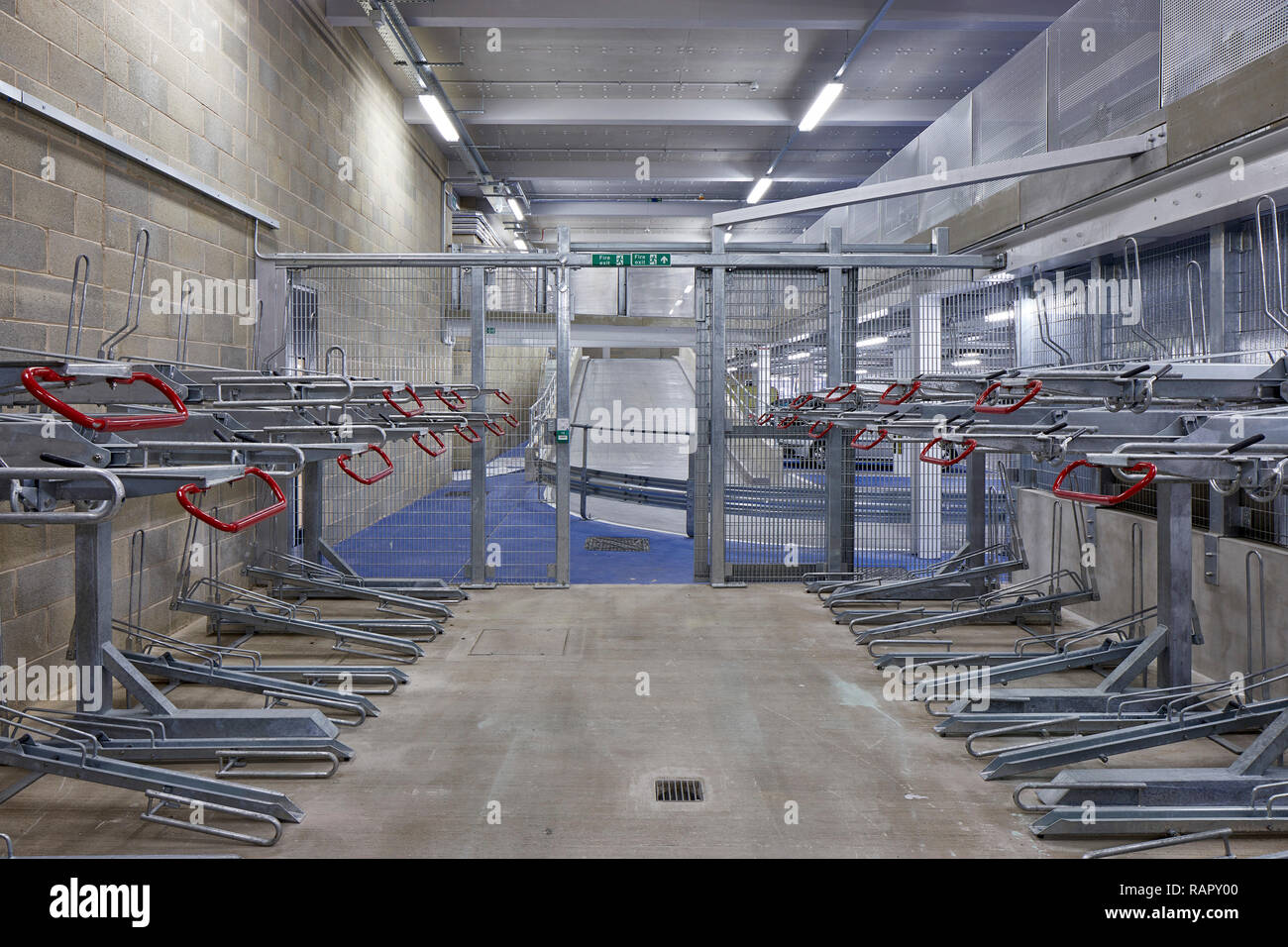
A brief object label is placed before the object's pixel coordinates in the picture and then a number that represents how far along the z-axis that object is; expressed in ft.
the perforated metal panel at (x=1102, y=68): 16.02
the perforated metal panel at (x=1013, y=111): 20.18
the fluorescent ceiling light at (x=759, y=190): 47.03
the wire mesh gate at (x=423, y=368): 21.66
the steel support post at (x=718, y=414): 21.68
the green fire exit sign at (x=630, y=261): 21.20
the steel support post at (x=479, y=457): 21.54
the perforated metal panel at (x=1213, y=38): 12.84
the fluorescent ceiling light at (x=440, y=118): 30.86
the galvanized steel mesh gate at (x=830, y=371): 21.65
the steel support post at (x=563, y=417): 21.43
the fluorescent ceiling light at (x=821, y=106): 30.53
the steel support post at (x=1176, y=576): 11.90
